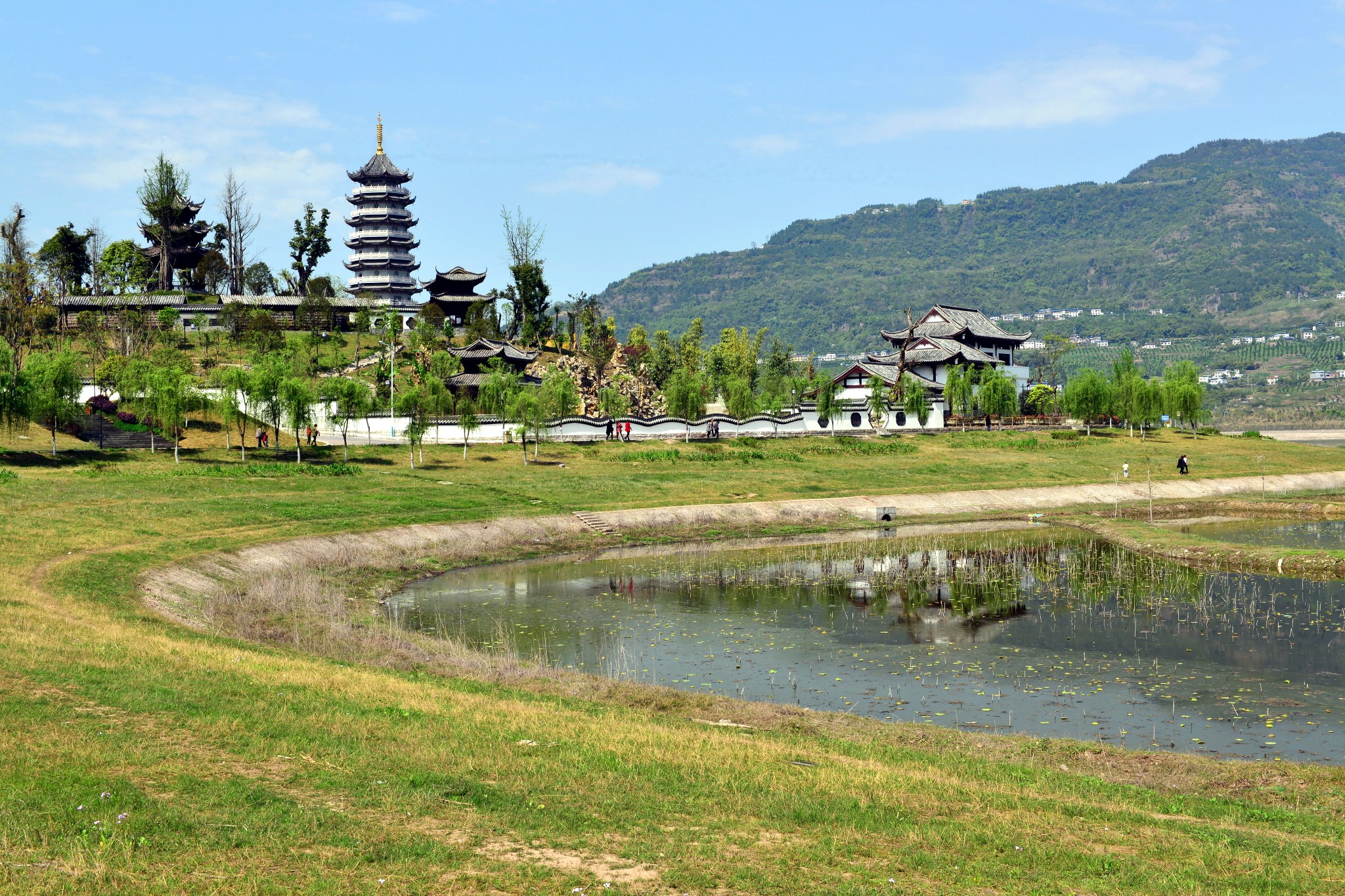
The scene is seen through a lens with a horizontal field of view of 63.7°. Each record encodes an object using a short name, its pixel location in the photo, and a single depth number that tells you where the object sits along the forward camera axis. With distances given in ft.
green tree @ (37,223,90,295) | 389.19
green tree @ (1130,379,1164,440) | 325.42
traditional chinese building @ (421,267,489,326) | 393.29
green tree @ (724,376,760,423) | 297.53
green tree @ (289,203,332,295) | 424.87
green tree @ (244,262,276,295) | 426.51
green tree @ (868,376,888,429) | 324.39
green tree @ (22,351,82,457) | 189.37
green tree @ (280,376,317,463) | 212.43
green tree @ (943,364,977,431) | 352.28
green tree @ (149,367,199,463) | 200.03
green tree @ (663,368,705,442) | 280.92
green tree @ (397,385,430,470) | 225.97
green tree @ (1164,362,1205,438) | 323.06
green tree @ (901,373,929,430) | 332.60
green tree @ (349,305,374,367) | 362.33
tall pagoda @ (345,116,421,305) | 433.48
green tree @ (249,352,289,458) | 214.07
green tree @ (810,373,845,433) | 315.70
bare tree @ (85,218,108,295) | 391.45
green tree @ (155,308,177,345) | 321.93
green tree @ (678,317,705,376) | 447.42
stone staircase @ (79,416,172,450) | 212.02
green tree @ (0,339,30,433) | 182.39
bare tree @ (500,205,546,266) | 407.64
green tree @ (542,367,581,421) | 269.44
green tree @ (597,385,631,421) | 295.48
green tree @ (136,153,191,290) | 396.57
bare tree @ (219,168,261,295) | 425.69
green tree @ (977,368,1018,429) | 343.87
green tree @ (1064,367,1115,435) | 325.62
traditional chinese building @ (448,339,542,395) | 302.66
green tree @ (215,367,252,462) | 212.23
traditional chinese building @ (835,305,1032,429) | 363.56
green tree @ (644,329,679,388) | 393.29
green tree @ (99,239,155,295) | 388.78
